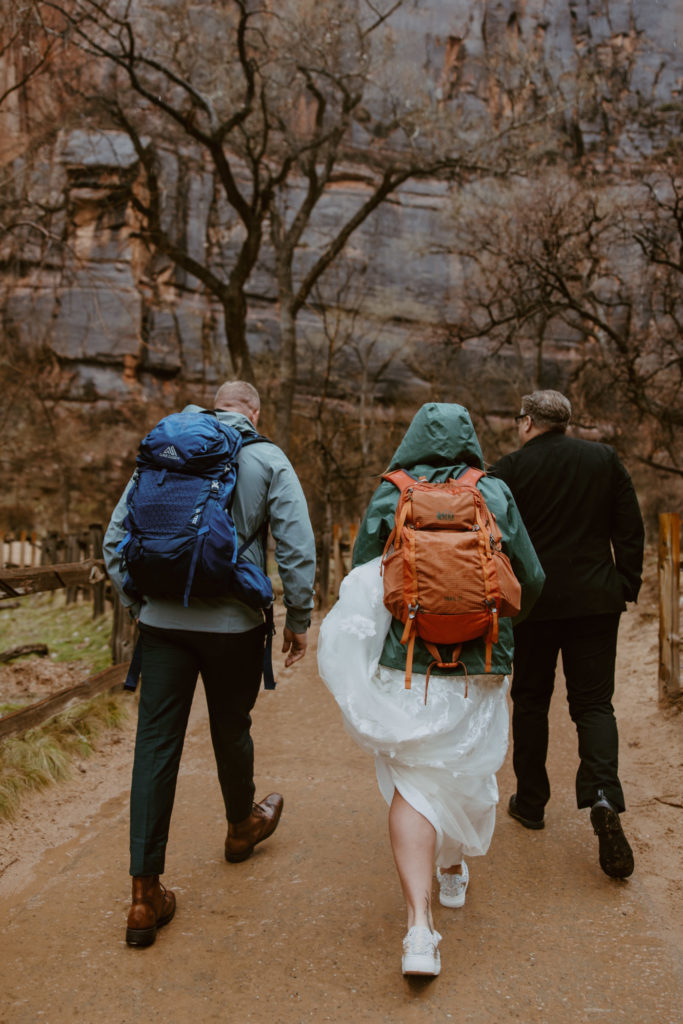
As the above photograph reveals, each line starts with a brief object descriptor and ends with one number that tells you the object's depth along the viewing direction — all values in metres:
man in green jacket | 2.84
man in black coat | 3.47
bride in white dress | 2.61
